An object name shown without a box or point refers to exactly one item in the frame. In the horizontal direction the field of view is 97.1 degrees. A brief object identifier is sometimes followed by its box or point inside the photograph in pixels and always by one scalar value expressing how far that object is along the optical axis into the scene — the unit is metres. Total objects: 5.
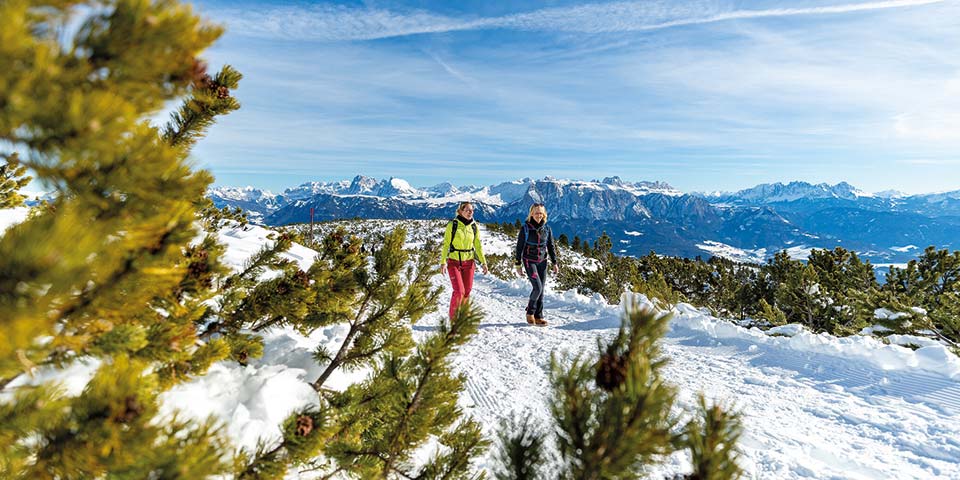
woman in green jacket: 7.73
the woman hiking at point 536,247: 8.70
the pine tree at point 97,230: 0.70
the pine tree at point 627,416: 1.06
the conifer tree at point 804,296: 14.26
